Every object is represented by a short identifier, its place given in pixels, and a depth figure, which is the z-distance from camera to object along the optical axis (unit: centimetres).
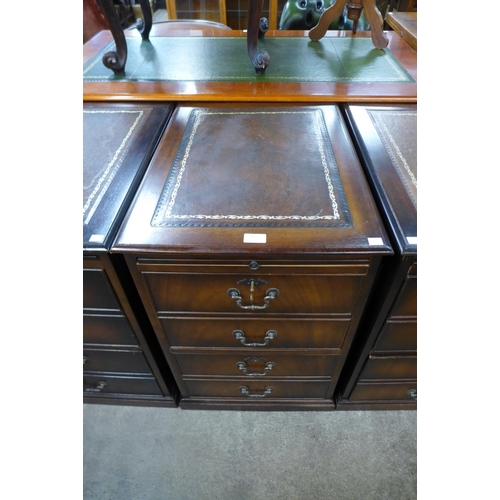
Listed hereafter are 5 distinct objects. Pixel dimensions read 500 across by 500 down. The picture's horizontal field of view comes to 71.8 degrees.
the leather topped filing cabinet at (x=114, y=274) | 63
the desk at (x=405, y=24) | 118
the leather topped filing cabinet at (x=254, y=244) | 58
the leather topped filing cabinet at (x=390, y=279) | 61
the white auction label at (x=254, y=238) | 57
